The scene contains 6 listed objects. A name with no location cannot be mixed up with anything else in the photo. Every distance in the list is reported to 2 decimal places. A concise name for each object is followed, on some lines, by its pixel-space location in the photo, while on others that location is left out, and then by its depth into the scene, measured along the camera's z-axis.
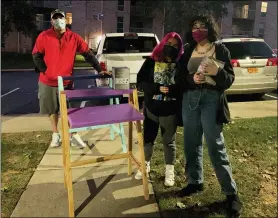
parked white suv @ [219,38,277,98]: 7.78
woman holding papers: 2.85
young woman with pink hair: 3.19
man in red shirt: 4.16
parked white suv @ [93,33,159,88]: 7.16
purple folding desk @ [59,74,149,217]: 2.90
